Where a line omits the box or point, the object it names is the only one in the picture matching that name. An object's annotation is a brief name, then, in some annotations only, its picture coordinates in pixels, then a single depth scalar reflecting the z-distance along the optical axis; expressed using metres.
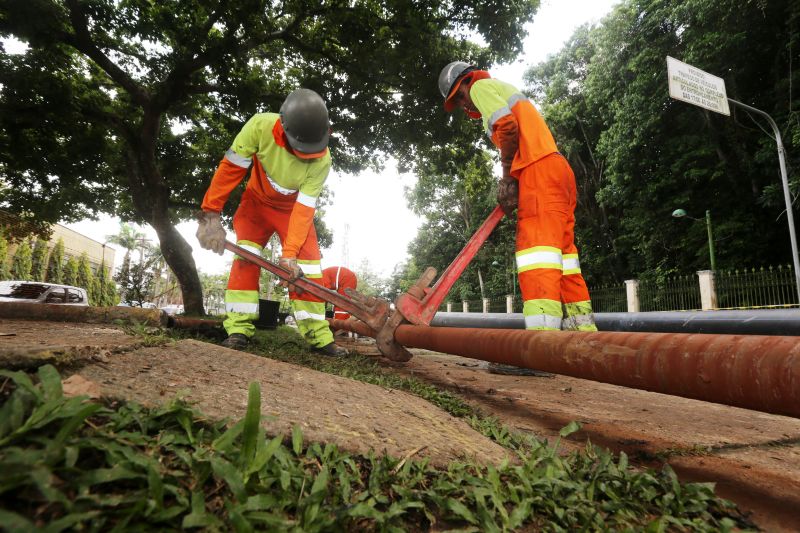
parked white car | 9.18
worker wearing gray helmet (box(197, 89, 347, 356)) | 3.66
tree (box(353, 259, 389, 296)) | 56.94
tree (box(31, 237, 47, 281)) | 22.85
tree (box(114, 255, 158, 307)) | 9.56
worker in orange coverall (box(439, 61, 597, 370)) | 2.81
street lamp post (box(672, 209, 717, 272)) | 12.58
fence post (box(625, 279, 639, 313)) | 14.27
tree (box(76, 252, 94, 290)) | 27.77
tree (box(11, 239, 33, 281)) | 20.84
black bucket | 6.30
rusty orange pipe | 0.84
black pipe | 2.89
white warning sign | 9.00
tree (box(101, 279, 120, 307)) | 27.98
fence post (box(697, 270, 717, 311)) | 11.85
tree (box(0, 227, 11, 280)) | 18.72
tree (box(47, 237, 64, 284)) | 25.28
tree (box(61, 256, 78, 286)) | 26.58
